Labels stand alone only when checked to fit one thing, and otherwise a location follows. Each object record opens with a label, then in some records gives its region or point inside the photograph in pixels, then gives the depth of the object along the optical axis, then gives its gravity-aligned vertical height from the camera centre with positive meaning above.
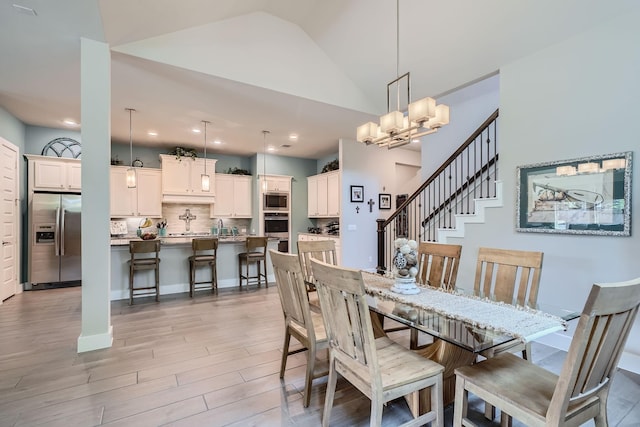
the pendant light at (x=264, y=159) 5.68 +1.31
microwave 7.16 +0.26
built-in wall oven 7.19 -0.34
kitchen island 4.43 -0.88
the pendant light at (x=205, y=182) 5.29 +0.54
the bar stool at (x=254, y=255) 5.14 -0.75
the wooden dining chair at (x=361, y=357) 1.43 -0.81
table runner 1.51 -0.58
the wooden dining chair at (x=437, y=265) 2.51 -0.47
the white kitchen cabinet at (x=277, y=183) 7.22 +0.72
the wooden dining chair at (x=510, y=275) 2.03 -0.46
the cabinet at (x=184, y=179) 6.35 +0.72
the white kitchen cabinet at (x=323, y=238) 5.87 -0.57
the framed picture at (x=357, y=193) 6.02 +0.39
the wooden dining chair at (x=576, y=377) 1.11 -0.76
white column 2.79 +0.19
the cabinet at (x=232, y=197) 7.05 +0.38
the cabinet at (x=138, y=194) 6.07 +0.38
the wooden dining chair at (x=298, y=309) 1.94 -0.68
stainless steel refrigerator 5.09 -0.48
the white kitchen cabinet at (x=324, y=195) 6.44 +0.41
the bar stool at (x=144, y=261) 4.24 -0.71
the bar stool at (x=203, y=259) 4.67 -0.74
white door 4.41 -0.10
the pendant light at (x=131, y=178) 4.64 +0.53
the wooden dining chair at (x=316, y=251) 2.98 -0.39
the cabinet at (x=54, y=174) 5.18 +0.69
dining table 1.47 -0.60
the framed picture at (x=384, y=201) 6.38 +0.25
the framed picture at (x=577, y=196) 2.52 +0.15
